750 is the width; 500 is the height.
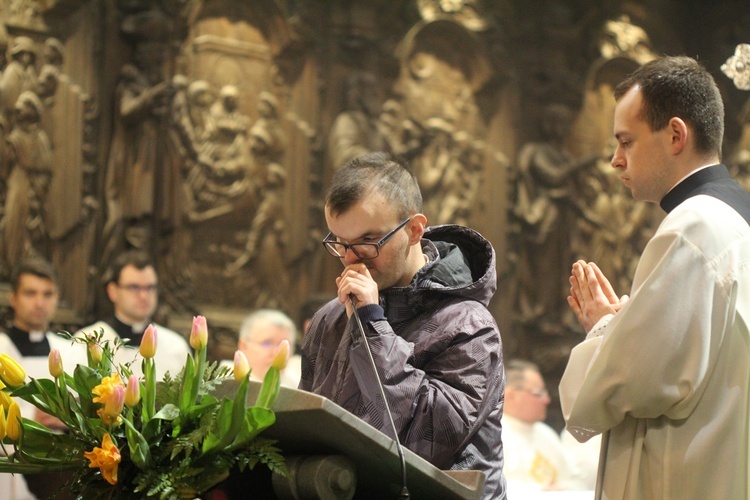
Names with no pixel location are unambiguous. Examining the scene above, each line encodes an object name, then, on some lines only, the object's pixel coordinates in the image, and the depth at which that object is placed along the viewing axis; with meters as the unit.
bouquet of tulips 3.58
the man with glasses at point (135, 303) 11.76
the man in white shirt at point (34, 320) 11.26
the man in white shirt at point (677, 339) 4.30
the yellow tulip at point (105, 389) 3.64
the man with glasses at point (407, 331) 4.42
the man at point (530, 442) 12.19
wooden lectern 3.50
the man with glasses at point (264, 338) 11.83
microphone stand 3.63
